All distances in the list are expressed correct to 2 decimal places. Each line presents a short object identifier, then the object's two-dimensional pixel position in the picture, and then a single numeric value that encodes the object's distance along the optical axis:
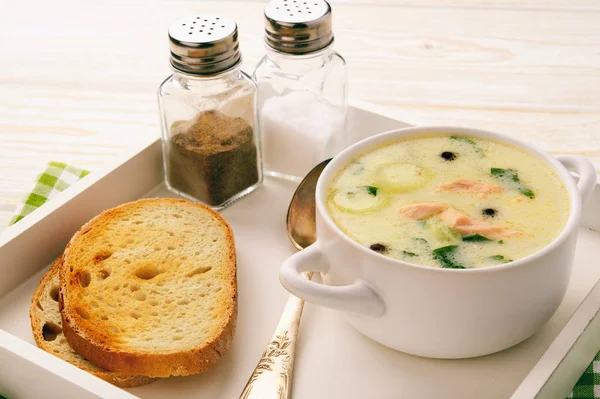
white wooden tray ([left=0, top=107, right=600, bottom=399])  0.67
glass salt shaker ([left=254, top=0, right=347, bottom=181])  0.82
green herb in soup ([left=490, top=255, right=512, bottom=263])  0.66
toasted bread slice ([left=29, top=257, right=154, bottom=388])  0.69
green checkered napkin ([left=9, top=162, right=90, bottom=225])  0.86
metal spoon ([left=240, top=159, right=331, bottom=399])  0.68
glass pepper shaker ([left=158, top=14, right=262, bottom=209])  0.78
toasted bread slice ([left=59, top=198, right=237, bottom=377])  0.69
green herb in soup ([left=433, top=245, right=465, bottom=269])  0.66
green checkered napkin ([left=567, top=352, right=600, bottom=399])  0.72
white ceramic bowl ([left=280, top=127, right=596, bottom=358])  0.65
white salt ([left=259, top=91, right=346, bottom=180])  0.82
